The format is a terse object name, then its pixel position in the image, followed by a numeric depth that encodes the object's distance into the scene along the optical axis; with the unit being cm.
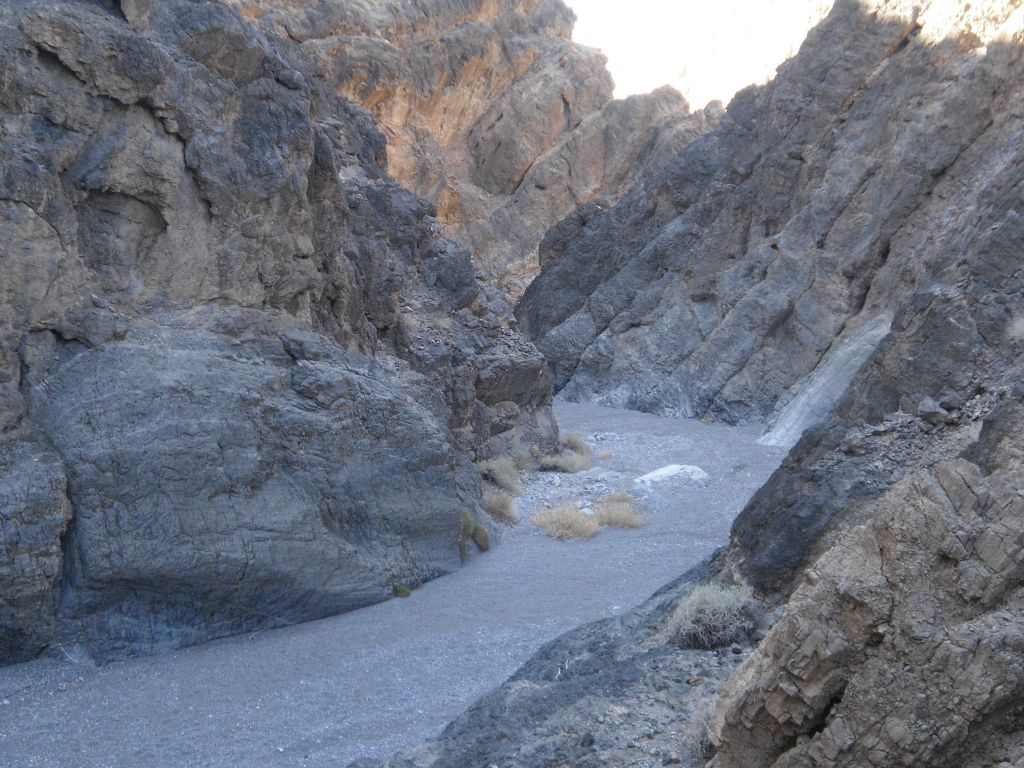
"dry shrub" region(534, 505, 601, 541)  1296
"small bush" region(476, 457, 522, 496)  1545
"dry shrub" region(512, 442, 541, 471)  1703
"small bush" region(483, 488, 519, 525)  1367
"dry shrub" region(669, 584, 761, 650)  635
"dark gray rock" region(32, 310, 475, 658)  834
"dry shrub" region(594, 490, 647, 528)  1345
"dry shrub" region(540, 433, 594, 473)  1717
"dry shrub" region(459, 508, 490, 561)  1191
